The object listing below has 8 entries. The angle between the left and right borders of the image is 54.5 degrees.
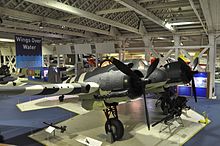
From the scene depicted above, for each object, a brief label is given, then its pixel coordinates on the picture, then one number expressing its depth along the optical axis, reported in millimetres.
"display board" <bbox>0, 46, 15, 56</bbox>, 19703
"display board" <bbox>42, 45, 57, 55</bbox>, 19062
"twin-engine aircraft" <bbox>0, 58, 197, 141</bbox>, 5887
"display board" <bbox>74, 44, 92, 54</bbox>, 16244
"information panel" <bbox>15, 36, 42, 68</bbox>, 10656
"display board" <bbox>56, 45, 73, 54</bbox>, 17002
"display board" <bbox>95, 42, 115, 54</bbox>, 15507
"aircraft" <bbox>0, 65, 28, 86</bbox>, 12449
